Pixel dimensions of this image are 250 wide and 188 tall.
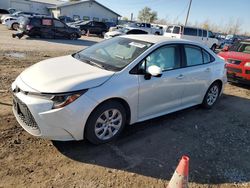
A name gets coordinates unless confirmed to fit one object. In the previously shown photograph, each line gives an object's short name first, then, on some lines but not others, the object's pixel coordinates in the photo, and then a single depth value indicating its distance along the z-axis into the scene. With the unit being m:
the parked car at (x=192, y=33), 14.95
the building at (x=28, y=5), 35.60
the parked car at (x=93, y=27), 21.45
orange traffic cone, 1.94
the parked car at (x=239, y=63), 5.93
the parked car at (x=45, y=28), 13.14
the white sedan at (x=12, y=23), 17.81
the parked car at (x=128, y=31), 16.06
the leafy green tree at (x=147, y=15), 57.72
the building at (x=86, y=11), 32.40
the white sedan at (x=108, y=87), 2.41
